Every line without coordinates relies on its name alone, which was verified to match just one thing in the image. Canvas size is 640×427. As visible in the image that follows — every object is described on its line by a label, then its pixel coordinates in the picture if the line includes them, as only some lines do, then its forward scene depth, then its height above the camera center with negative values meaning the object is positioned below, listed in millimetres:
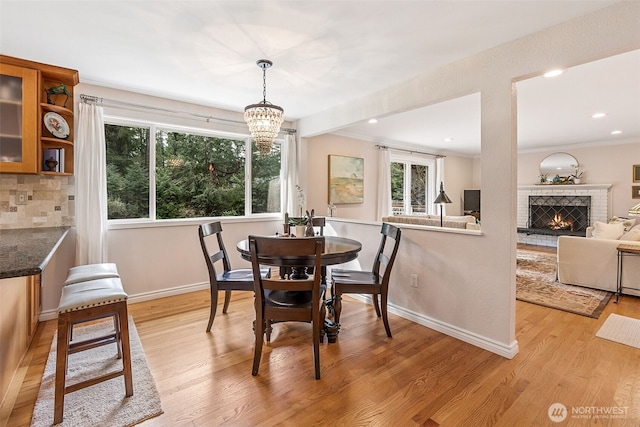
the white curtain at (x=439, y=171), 7430 +967
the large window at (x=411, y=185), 6679 +598
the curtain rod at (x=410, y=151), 6013 +1320
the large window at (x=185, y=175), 3465 +464
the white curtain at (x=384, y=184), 5945 +530
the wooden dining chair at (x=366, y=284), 2588 -630
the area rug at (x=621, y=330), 2551 -1079
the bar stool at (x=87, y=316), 1604 -583
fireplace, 6715 -83
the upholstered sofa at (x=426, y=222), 3859 -150
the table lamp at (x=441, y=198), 4586 +190
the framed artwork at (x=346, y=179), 5211 +556
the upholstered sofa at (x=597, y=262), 3635 -652
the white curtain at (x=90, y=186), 3035 +254
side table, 3402 -500
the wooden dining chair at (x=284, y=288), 1983 -533
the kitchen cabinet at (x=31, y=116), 2586 +838
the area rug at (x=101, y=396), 1660 -1129
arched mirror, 6812 +1037
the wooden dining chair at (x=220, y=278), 2629 -607
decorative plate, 2818 +810
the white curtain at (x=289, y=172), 4590 +583
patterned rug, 3285 -1019
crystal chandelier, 2615 +791
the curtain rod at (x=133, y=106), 3092 +1177
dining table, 2236 -372
